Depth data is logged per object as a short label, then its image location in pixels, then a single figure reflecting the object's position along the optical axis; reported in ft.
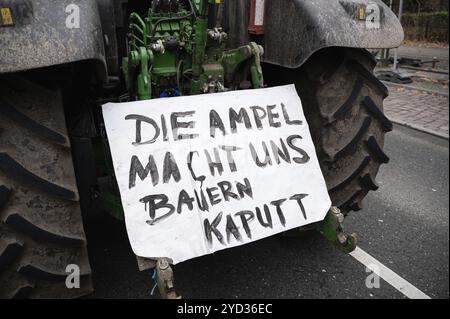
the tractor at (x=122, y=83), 4.89
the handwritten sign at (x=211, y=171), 5.52
